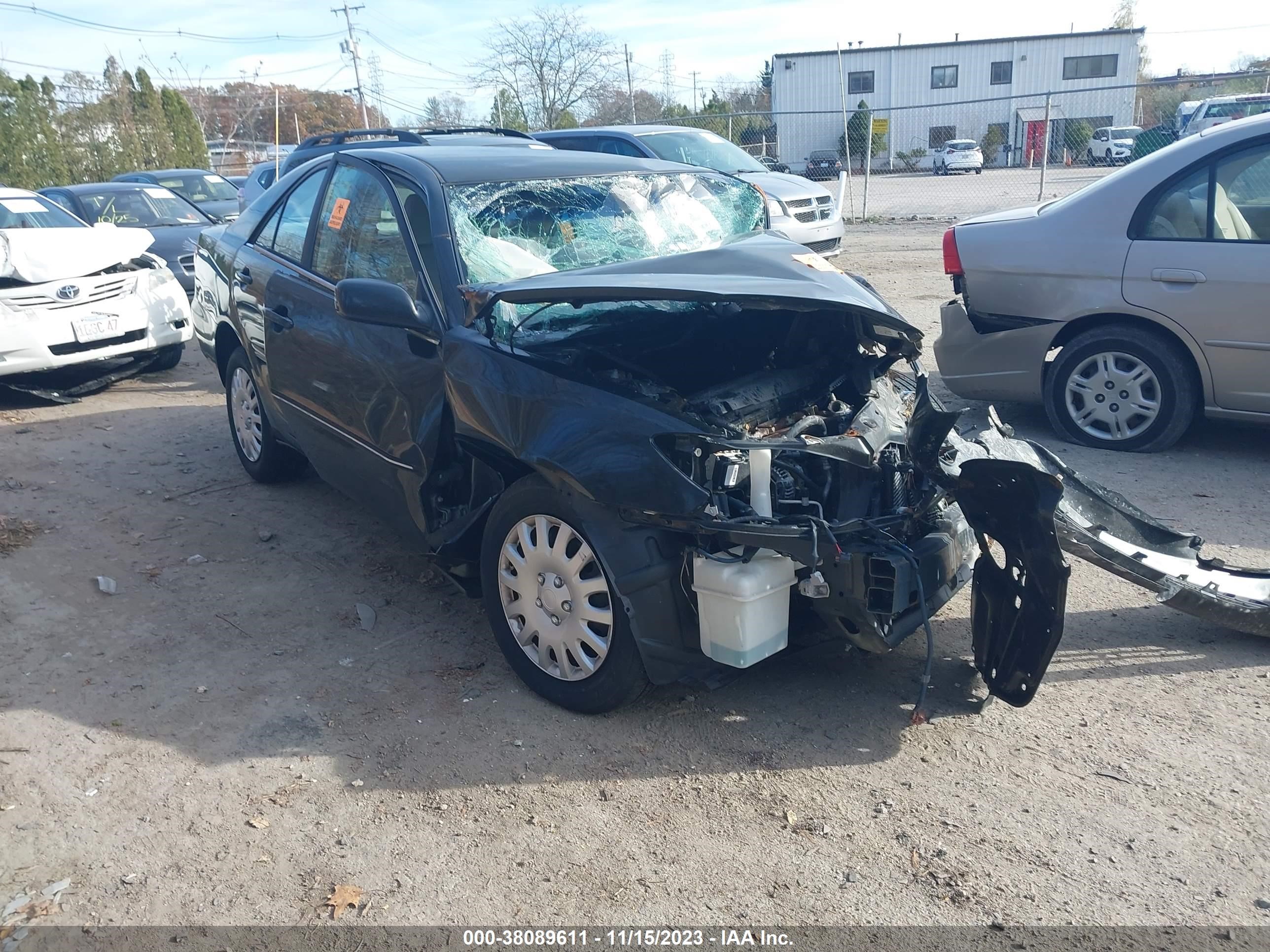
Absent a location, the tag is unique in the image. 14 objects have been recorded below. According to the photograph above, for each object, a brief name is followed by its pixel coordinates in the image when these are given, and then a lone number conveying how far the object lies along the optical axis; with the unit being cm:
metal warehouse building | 4269
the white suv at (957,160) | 3584
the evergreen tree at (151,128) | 2920
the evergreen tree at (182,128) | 3078
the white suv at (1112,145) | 3259
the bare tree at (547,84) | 3738
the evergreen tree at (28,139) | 2288
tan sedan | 534
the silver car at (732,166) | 1233
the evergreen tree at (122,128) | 2777
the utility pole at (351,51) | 5200
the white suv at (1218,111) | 2254
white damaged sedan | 776
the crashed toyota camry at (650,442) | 313
